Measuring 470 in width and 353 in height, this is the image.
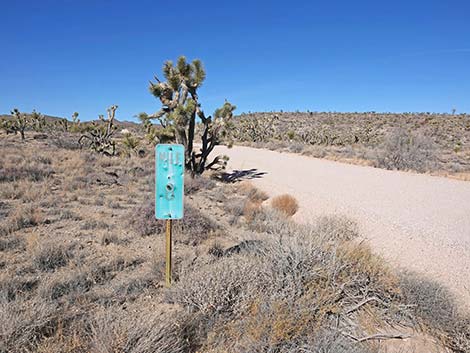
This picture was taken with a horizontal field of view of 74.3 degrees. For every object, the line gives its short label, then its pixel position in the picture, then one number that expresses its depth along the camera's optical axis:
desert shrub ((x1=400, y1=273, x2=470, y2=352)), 3.24
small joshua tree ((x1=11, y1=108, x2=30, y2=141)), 30.38
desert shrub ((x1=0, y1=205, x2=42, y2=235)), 6.16
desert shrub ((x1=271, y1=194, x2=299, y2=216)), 8.43
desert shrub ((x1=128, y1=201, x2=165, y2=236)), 6.37
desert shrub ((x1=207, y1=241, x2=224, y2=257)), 5.31
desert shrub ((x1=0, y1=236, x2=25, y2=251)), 5.37
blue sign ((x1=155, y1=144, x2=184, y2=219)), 3.73
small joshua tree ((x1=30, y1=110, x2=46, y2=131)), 42.67
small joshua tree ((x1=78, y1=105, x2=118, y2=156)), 19.50
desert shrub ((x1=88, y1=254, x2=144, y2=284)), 4.43
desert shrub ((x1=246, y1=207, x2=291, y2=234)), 6.54
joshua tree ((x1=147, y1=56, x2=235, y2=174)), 11.65
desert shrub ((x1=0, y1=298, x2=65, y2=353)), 2.58
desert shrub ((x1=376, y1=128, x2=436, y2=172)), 16.47
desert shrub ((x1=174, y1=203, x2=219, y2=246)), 6.00
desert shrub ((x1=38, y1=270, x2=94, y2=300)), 3.82
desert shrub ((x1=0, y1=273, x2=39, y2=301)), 3.75
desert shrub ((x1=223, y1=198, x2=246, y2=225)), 7.76
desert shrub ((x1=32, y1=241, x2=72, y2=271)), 4.70
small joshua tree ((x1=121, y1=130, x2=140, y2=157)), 19.21
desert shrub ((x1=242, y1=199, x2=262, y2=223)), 7.72
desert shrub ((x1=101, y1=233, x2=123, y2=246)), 5.80
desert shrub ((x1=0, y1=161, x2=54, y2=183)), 10.87
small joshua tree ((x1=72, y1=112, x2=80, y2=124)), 31.80
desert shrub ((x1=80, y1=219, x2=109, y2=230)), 6.61
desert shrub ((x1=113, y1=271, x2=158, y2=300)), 3.96
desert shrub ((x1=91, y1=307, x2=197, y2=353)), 2.54
